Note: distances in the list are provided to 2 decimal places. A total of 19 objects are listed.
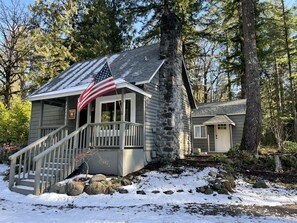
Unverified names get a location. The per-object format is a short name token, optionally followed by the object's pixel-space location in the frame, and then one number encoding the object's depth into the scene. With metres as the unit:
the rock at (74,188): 6.20
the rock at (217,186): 6.34
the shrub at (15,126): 13.18
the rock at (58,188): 6.37
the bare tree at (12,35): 17.80
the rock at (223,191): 6.14
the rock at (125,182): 6.84
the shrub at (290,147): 10.09
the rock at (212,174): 7.38
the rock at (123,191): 6.30
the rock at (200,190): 6.27
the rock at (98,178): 6.57
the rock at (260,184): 6.66
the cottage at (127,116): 7.59
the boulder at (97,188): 6.24
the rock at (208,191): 6.18
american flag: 7.16
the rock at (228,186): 6.34
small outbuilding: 16.99
